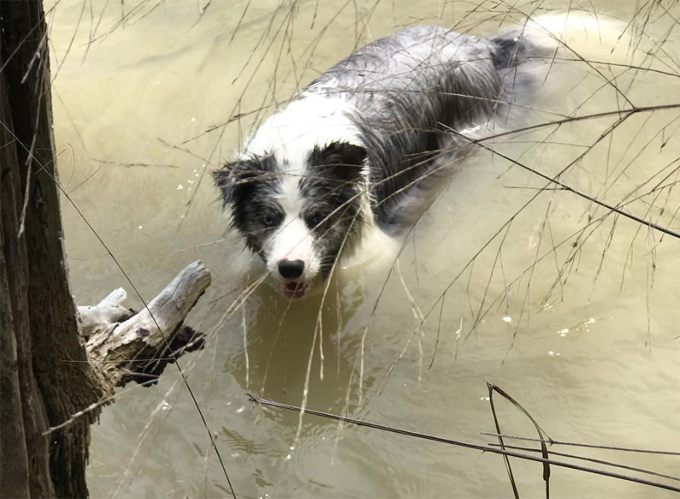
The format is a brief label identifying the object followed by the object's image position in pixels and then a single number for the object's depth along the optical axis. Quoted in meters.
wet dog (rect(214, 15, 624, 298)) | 2.24
